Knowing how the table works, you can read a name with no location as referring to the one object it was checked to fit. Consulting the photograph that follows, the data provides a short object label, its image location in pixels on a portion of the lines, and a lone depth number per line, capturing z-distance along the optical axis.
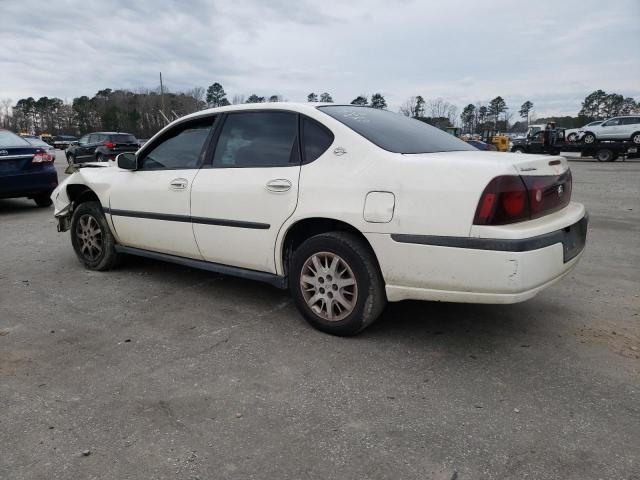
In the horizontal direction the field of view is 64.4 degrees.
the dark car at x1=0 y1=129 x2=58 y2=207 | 8.47
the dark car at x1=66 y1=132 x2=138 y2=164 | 19.31
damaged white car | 2.80
